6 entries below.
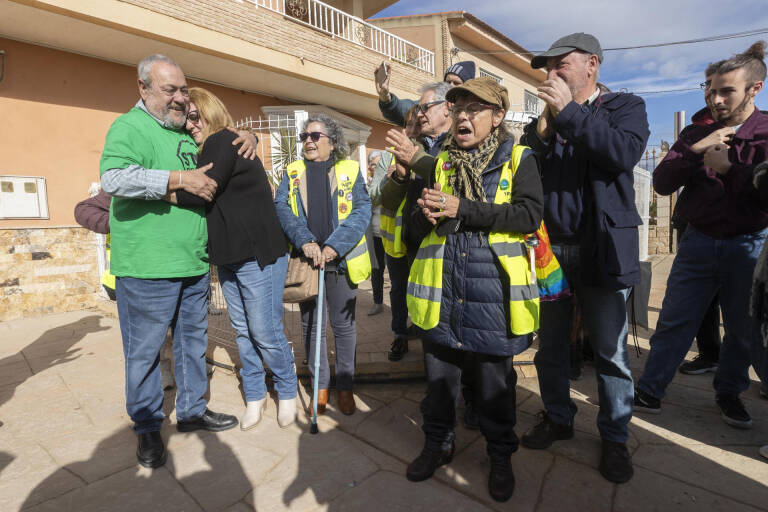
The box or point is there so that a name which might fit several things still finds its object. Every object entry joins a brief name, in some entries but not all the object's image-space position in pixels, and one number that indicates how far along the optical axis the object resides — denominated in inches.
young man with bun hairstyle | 95.1
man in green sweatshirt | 84.7
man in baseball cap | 76.1
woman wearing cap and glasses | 75.1
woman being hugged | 96.7
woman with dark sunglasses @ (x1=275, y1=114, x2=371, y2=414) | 111.0
